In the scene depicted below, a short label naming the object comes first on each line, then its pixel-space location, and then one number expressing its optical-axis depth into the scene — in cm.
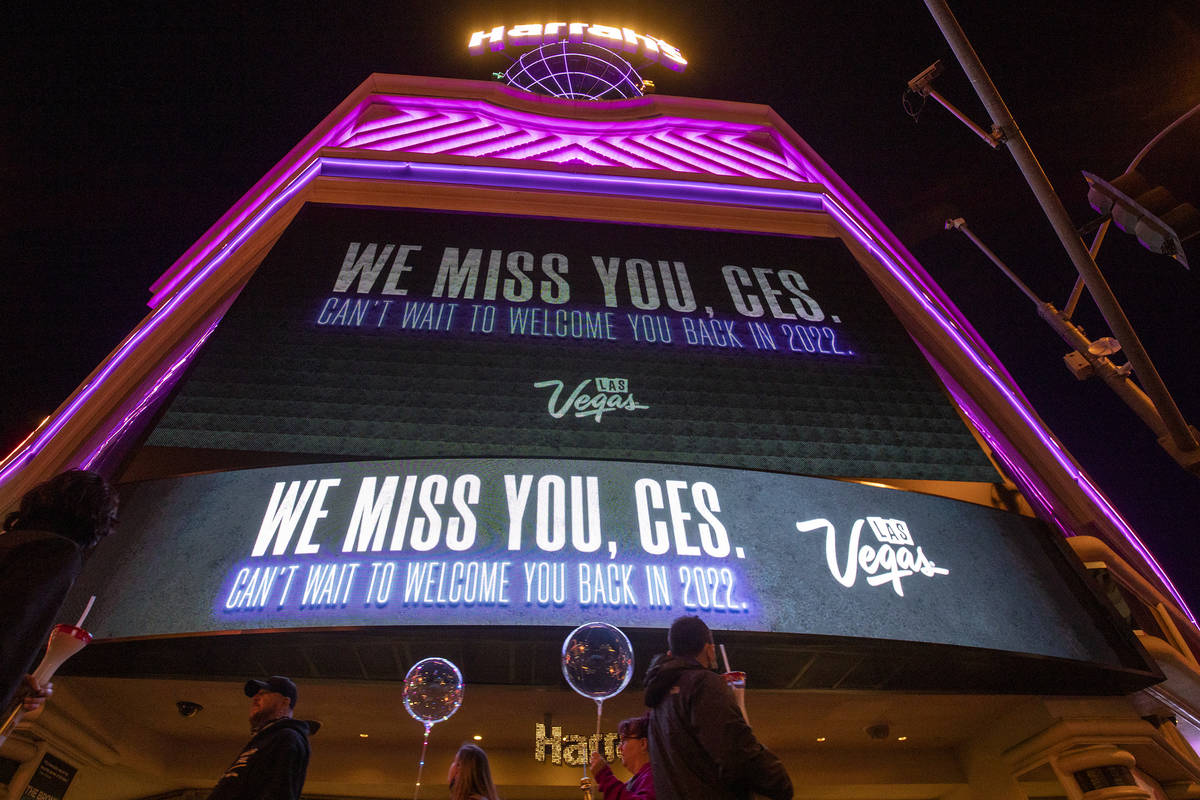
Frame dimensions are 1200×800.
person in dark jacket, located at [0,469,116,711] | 205
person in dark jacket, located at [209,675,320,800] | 319
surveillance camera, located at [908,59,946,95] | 727
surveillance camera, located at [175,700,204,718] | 618
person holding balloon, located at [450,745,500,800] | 386
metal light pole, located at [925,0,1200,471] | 579
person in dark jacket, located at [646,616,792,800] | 238
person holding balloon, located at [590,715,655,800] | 363
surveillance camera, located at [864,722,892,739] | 704
